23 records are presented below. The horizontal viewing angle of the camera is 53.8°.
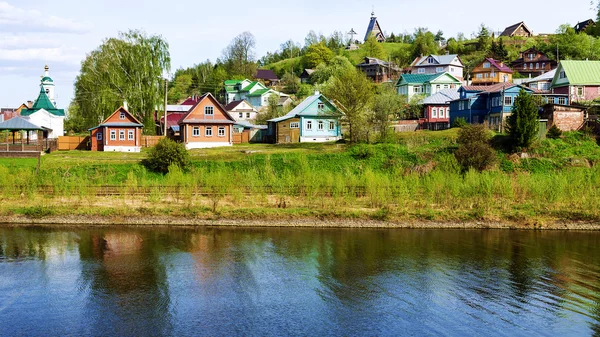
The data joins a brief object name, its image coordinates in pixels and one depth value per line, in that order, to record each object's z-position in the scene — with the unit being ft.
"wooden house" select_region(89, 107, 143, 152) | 195.62
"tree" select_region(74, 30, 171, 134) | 224.12
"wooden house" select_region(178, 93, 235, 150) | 200.34
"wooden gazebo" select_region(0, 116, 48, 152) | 180.65
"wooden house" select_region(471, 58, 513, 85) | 339.36
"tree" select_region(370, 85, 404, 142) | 191.11
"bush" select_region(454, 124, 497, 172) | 159.74
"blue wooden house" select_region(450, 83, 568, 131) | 207.51
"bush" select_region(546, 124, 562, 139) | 181.78
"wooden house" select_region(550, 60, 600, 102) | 223.51
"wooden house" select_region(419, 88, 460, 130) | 240.94
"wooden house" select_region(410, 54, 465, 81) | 350.02
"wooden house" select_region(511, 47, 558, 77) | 370.88
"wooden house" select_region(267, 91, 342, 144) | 210.59
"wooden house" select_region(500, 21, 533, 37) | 478.18
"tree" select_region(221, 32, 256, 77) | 428.56
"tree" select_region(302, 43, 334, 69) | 434.30
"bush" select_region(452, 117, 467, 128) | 210.59
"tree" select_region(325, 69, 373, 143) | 190.80
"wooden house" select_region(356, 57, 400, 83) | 386.32
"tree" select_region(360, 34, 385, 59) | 466.08
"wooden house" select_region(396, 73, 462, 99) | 307.37
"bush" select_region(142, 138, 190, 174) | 156.66
